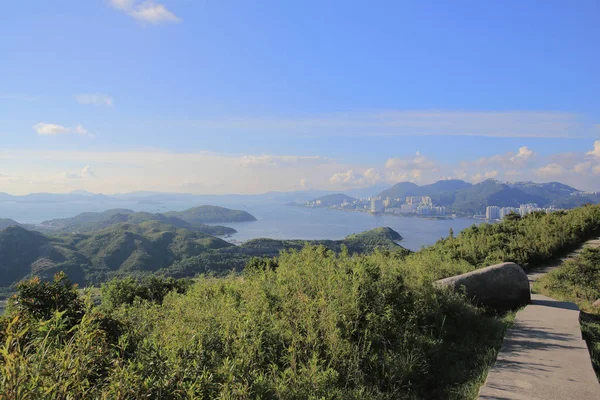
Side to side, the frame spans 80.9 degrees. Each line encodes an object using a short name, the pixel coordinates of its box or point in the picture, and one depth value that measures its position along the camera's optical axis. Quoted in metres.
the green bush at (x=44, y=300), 4.44
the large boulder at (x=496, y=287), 7.09
